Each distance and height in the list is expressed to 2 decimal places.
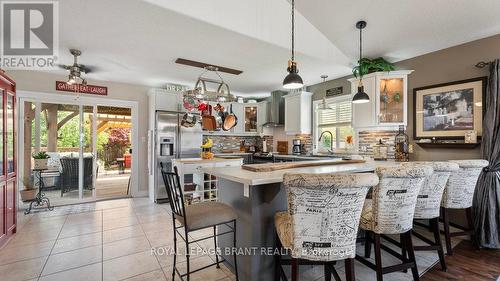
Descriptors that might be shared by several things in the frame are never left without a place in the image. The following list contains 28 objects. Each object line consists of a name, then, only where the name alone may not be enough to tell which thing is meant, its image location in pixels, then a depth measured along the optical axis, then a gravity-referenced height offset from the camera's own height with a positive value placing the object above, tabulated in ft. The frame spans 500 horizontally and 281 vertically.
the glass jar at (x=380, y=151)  12.92 -0.62
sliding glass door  14.44 -0.53
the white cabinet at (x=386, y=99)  12.09 +2.17
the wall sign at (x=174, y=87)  16.69 +3.73
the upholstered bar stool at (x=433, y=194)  6.79 -1.60
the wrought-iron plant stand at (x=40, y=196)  14.11 -3.48
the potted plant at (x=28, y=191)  14.02 -3.13
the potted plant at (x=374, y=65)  12.23 +3.90
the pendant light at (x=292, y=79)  7.82 +2.03
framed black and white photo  10.03 +1.43
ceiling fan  10.99 +3.58
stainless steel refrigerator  15.80 -0.18
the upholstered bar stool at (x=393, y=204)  5.61 -1.58
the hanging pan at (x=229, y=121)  12.68 +1.00
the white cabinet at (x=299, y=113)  17.22 +2.03
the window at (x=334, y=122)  15.55 +1.25
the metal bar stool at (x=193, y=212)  5.85 -1.90
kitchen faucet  16.52 -0.15
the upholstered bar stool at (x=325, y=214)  4.34 -1.43
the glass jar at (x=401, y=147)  11.82 -0.35
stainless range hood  19.63 +2.56
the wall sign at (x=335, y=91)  15.49 +3.26
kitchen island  6.23 -2.20
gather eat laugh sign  15.02 +3.36
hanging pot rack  10.68 +2.07
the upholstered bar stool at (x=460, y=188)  7.77 -1.65
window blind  15.48 +1.74
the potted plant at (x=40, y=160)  13.46 -1.20
